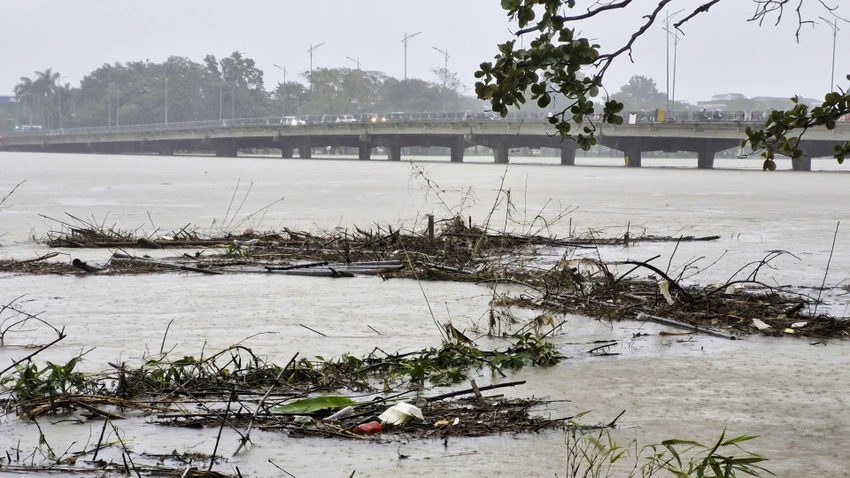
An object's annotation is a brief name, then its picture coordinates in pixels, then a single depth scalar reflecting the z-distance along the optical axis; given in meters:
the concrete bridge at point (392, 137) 131.87
